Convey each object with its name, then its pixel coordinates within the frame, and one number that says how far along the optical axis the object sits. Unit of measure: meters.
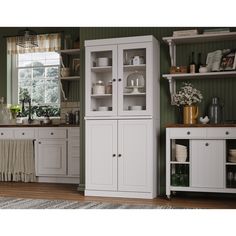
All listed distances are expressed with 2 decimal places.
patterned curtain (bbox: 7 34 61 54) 6.01
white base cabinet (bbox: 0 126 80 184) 5.33
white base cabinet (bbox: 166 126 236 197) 3.81
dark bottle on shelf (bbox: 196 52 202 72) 4.14
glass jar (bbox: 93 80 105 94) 4.32
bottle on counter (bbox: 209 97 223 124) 4.02
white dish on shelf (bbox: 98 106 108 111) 4.30
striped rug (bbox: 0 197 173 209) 3.56
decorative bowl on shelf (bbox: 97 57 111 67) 4.33
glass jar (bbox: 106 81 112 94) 4.31
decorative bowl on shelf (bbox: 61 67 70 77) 5.62
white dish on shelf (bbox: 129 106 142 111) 4.16
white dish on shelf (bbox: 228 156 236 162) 3.80
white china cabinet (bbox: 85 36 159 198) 4.12
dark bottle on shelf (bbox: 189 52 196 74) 4.10
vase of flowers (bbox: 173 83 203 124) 4.07
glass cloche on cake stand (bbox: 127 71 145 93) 4.21
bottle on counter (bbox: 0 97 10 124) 6.18
